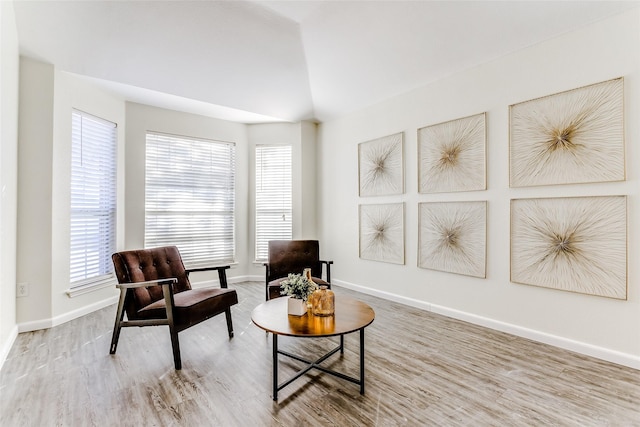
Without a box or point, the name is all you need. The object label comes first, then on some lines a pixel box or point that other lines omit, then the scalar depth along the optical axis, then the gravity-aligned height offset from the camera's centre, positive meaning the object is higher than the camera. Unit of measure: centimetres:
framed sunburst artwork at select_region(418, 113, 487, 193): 326 +68
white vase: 228 -67
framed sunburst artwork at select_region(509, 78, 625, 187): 244 +68
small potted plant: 227 -57
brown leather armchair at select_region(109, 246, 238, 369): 245 -72
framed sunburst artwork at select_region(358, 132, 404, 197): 408 +68
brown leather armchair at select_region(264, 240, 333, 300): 385 -55
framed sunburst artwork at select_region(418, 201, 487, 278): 326 -23
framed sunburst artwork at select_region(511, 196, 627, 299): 244 -23
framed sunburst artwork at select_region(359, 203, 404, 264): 409 -23
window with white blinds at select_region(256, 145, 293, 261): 534 +34
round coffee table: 198 -74
